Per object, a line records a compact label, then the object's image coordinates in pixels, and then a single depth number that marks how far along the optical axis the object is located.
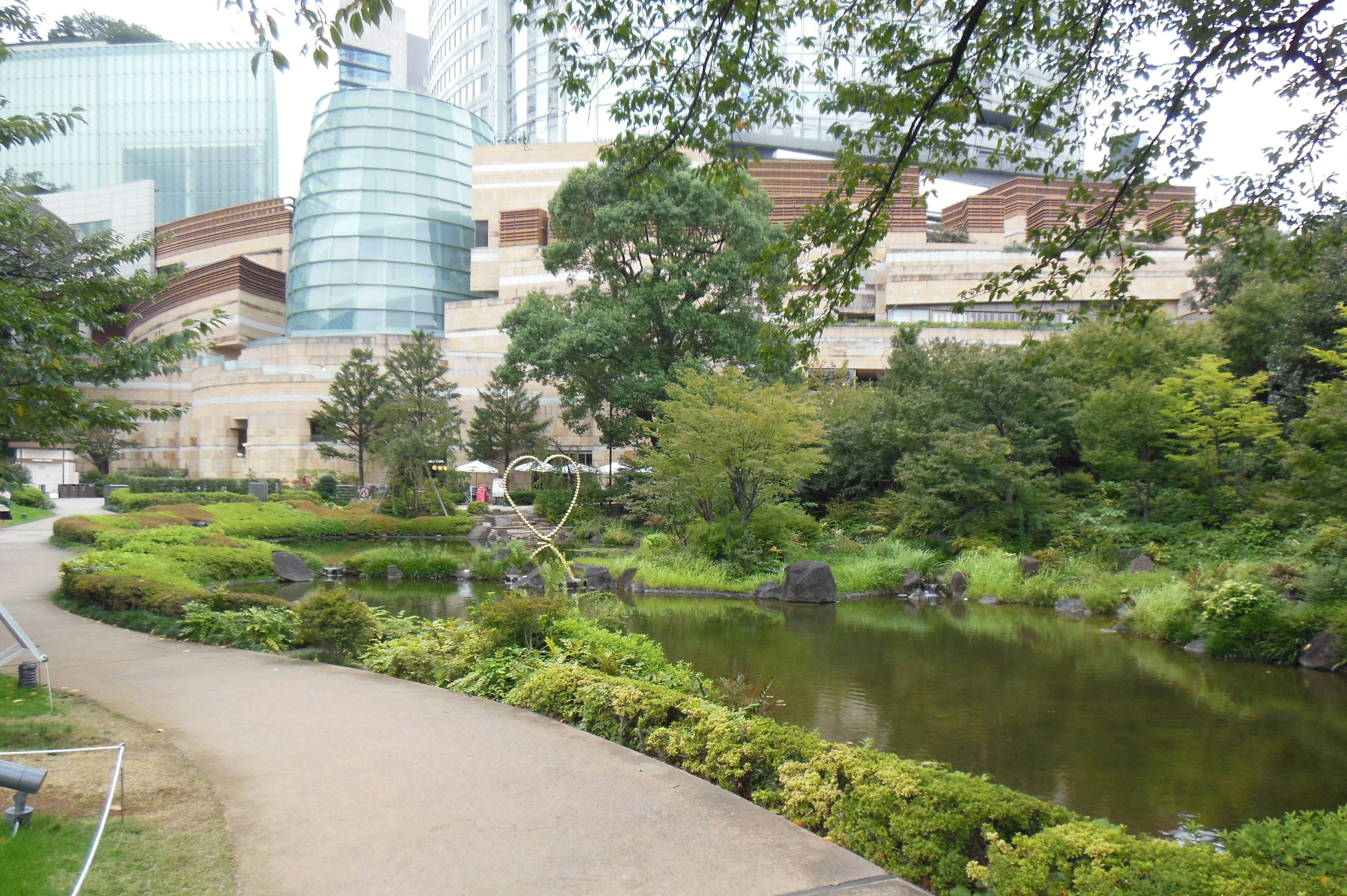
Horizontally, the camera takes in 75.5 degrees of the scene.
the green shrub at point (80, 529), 18.81
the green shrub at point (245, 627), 8.93
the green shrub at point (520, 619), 8.10
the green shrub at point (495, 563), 18.47
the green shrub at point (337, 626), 8.68
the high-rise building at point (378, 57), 91.69
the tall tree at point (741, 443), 18.06
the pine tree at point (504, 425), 37.00
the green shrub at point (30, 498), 31.55
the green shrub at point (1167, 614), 12.16
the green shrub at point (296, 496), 32.81
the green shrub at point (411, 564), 18.91
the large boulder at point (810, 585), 16.31
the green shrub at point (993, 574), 16.28
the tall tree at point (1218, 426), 16.70
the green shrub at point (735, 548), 18.27
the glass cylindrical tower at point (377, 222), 51.22
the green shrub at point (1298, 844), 3.89
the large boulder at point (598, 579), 17.17
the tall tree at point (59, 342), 5.75
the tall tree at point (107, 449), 45.06
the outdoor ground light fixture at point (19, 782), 3.48
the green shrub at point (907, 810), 3.94
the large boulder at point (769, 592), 16.69
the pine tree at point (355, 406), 38.00
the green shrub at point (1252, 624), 10.91
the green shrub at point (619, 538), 24.34
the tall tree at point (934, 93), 5.86
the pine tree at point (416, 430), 28.88
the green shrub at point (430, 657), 7.73
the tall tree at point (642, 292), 25.94
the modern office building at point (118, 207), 67.50
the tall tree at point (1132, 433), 18.55
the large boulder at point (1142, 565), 15.68
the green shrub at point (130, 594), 10.29
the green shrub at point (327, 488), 36.00
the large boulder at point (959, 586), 16.88
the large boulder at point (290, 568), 17.78
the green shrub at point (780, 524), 19.16
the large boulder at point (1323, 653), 10.34
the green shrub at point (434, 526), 27.19
